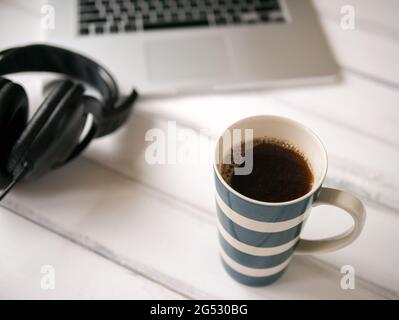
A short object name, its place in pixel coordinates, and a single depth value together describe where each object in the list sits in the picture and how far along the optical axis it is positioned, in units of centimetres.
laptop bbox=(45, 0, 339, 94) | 62
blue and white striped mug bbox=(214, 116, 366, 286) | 36
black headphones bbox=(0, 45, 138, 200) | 46
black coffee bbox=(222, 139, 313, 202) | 39
